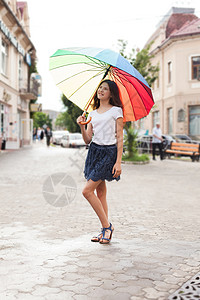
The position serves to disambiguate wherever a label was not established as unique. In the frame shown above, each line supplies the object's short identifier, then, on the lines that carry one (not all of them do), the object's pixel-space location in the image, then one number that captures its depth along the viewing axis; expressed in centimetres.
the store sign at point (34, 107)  3528
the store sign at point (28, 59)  3129
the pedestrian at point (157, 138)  1783
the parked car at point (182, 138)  2461
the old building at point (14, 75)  2417
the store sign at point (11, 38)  2334
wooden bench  1891
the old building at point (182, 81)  3072
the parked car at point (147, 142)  2394
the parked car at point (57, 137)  4500
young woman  425
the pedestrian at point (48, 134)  3179
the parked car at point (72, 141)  3244
